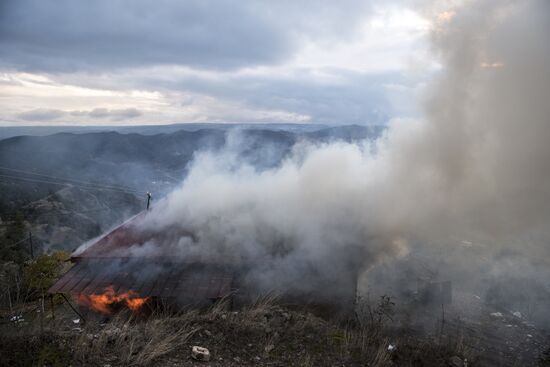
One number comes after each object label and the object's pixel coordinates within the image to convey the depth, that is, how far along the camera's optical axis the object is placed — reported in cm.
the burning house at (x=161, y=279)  716
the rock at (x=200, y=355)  515
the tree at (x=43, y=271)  1092
